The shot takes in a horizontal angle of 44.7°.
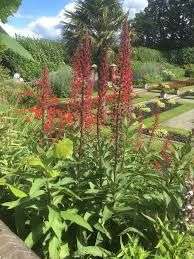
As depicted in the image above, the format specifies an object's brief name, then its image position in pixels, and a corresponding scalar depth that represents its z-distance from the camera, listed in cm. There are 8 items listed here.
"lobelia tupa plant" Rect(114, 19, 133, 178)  212
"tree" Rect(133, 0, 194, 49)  3530
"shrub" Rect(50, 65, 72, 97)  1215
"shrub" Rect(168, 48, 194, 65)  2765
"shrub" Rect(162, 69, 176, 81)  1974
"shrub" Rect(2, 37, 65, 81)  1442
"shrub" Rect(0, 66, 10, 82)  463
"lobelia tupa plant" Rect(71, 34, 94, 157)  222
